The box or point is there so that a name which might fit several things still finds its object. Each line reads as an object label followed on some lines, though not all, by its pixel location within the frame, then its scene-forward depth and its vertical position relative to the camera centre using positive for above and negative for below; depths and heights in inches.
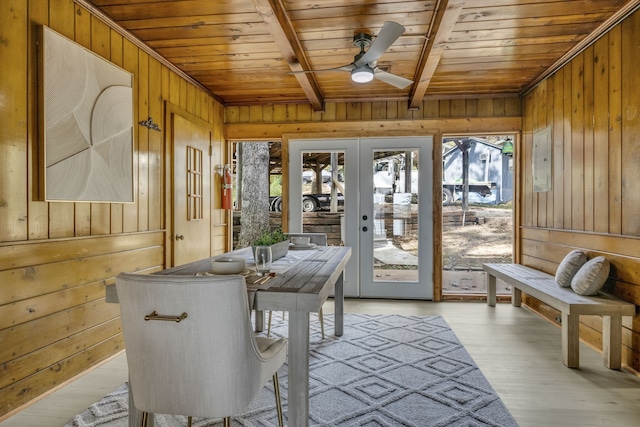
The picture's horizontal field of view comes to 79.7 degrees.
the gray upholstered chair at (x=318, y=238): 138.0 -10.5
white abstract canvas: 85.7 +21.3
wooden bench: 98.3 -28.1
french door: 180.4 -2.8
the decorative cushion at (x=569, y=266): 117.0 -17.7
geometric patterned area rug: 75.7 -41.7
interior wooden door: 141.6 +7.5
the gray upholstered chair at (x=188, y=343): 47.1 -17.1
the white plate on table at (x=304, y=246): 119.8 -11.6
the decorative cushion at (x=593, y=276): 104.7 -18.5
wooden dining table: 58.3 -14.8
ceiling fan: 93.5 +42.5
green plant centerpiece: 92.8 -8.3
